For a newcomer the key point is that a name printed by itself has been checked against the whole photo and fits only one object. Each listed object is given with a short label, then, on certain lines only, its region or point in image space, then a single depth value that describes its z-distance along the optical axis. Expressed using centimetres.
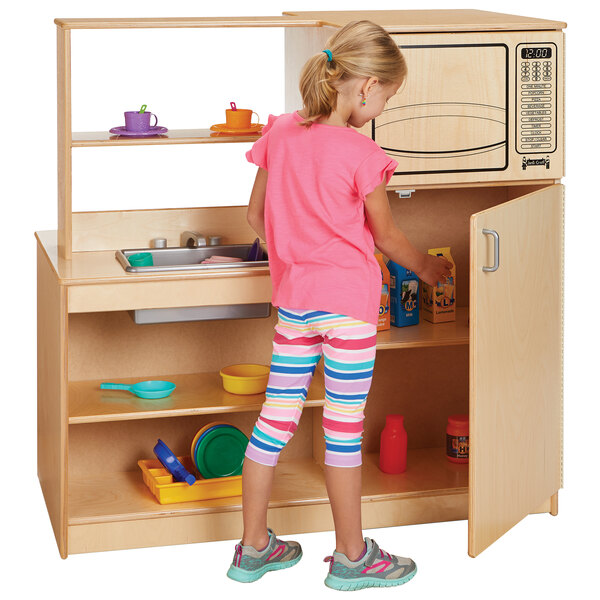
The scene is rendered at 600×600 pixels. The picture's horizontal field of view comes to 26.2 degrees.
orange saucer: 419
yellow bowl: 411
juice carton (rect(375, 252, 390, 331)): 420
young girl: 355
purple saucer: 408
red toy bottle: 436
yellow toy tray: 409
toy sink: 421
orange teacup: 423
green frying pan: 409
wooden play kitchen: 383
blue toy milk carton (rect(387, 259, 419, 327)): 425
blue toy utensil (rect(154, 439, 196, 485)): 412
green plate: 422
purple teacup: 409
